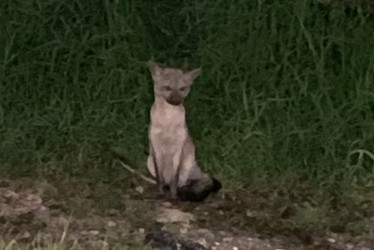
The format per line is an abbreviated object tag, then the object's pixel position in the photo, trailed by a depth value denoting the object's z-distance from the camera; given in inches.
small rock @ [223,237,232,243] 208.2
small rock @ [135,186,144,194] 229.0
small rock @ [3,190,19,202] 221.6
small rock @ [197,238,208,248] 205.4
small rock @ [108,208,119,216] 216.5
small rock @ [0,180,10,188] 227.3
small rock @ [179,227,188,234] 209.3
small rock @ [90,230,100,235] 207.0
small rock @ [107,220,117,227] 211.2
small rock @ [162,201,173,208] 221.8
